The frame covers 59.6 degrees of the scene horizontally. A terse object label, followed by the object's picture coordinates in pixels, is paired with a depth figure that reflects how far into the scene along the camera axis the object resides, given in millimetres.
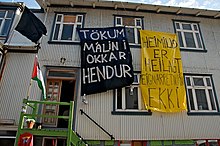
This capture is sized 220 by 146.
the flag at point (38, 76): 6934
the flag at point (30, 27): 8484
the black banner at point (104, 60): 8773
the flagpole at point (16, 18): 9750
